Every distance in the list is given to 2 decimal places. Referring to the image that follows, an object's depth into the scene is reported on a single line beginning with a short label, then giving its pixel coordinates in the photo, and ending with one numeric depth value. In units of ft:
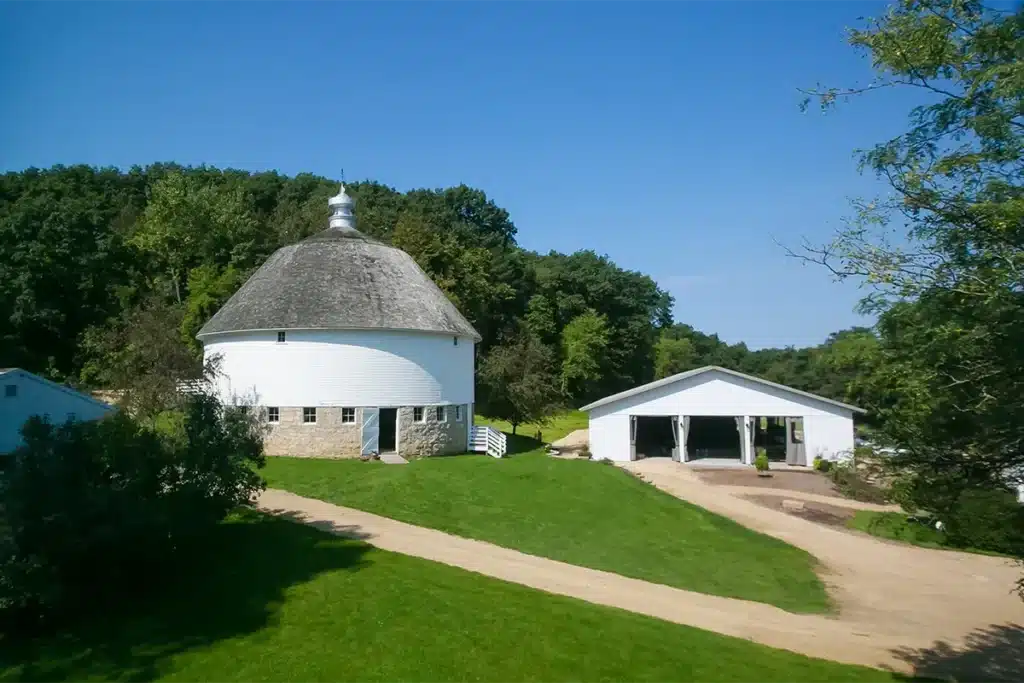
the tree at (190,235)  163.73
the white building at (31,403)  77.41
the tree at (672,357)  286.87
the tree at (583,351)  203.62
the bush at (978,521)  68.59
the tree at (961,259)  24.43
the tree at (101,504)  33.01
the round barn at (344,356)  91.86
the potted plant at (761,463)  111.04
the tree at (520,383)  133.49
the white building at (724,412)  114.32
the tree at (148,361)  77.87
